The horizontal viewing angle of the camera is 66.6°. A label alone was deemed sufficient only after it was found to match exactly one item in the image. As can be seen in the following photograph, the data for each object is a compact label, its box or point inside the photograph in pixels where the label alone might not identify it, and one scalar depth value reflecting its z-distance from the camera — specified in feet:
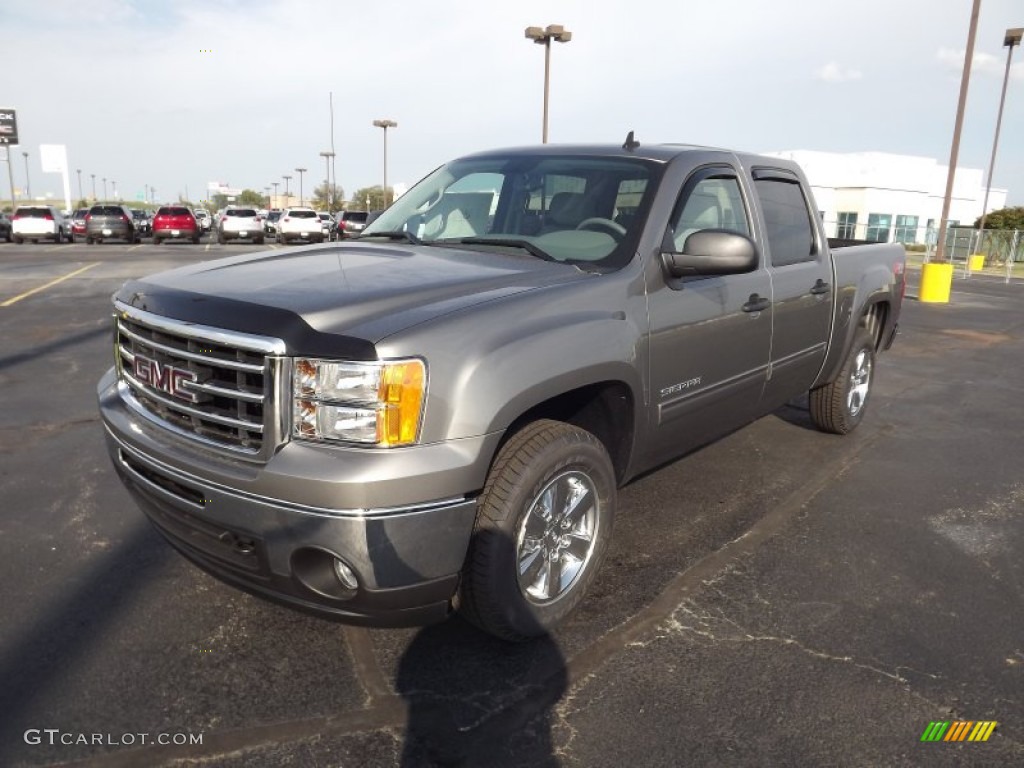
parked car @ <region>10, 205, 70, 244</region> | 103.09
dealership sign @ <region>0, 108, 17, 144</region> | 196.85
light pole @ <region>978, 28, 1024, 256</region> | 78.54
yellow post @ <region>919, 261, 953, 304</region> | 51.05
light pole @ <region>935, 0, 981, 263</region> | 49.01
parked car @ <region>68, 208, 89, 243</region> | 117.77
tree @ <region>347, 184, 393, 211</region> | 263.78
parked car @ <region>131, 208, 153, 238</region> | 127.65
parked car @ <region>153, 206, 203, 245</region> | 106.32
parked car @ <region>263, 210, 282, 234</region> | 139.45
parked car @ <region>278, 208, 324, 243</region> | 102.73
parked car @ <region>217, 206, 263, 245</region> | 104.22
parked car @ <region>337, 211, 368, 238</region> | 112.16
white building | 184.96
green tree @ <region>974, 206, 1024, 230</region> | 129.29
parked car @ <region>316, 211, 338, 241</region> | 112.06
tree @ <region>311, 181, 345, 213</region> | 314.76
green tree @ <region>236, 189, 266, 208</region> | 441.56
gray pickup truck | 7.75
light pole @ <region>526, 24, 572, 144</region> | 83.20
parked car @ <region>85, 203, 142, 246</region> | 104.83
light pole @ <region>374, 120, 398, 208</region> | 164.04
